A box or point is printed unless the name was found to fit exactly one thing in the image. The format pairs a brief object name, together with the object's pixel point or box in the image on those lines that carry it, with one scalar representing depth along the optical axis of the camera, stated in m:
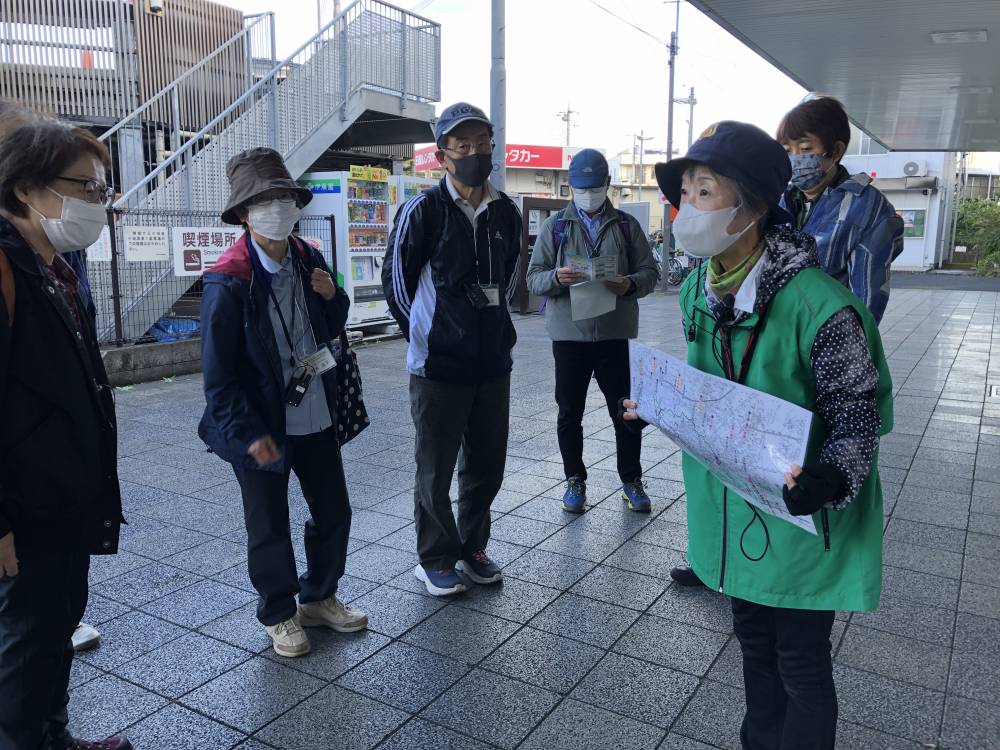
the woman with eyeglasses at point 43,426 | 1.99
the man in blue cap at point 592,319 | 4.55
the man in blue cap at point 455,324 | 3.46
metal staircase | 9.25
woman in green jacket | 1.81
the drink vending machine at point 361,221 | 11.36
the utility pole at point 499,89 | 10.89
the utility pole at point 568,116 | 78.81
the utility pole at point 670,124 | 22.78
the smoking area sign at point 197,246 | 9.18
